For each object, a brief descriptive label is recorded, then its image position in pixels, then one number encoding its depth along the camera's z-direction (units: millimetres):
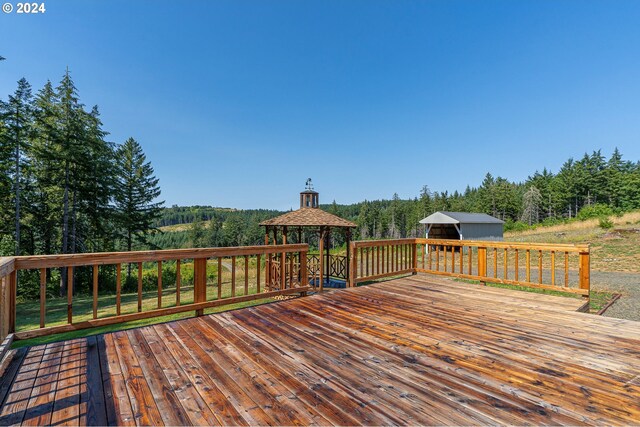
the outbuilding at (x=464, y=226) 19297
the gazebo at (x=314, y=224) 9398
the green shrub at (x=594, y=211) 26267
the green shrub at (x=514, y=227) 27728
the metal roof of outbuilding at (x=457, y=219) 19025
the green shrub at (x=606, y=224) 16250
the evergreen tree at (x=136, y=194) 20353
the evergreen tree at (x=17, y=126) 11705
